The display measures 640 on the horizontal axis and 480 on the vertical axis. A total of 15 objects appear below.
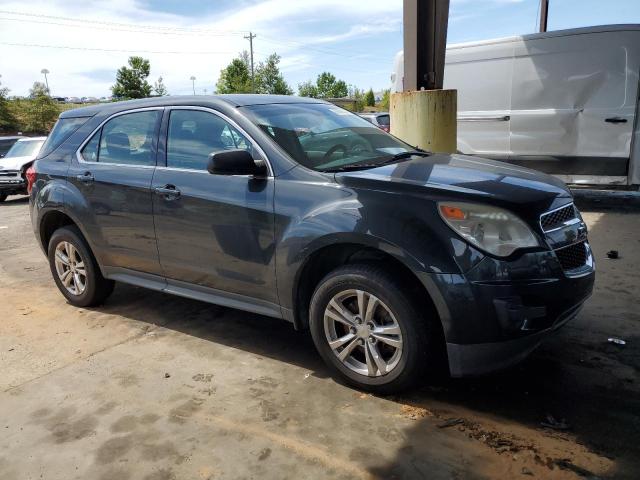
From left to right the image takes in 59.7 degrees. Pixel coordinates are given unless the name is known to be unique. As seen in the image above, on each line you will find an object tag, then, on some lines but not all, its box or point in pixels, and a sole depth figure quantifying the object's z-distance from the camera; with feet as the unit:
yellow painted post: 21.91
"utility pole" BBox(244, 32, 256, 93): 189.01
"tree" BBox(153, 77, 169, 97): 178.34
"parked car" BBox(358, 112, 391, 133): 58.41
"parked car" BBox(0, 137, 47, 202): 47.34
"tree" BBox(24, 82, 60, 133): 133.80
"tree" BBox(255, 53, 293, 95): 203.72
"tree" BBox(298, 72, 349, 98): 236.43
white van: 26.63
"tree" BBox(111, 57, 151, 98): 163.73
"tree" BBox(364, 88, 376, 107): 223.51
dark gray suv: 9.46
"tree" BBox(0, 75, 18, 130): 132.98
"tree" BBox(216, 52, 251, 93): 182.70
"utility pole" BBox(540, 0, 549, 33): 58.34
